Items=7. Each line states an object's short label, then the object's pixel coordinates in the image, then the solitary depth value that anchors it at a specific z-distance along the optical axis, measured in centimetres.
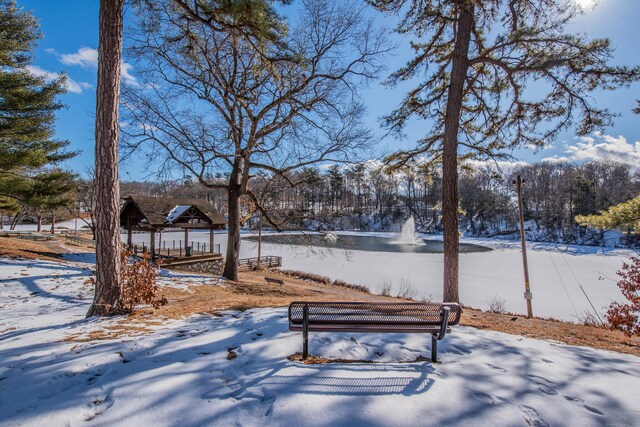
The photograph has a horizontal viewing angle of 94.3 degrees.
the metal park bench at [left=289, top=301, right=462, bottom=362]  315
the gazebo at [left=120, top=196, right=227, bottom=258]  1605
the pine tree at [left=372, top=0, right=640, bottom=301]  639
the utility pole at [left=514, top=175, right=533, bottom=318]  888
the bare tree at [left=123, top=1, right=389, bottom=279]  913
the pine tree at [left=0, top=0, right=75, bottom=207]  1085
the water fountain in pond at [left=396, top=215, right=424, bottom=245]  4222
